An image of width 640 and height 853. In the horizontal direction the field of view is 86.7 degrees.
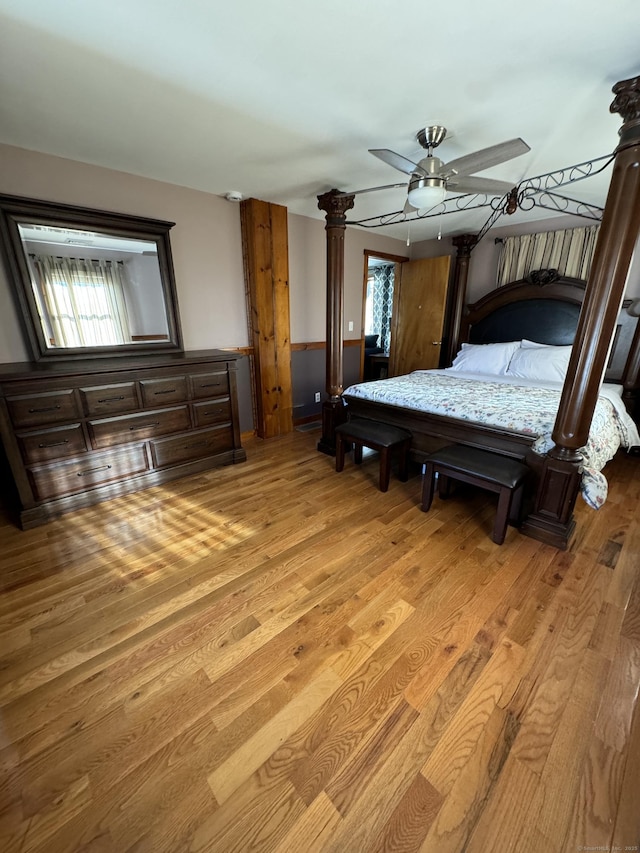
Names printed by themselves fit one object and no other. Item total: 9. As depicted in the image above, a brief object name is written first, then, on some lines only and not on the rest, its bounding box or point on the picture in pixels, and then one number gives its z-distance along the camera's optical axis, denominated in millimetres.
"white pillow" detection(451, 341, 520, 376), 3719
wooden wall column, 3270
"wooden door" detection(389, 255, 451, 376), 4430
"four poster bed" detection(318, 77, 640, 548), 1568
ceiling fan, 1827
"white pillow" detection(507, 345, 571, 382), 3310
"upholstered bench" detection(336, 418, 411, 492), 2543
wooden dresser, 2115
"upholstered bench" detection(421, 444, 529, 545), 1938
